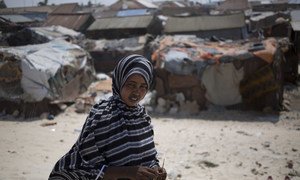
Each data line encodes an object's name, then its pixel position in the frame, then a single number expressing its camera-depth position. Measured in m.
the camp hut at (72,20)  19.48
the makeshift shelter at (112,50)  12.70
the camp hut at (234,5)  37.19
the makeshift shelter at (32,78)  8.12
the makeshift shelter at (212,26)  16.72
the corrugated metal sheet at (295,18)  13.43
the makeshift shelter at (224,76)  7.89
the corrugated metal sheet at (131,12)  23.61
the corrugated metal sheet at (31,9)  37.91
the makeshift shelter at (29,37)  13.58
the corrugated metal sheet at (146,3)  35.30
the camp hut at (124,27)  17.09
